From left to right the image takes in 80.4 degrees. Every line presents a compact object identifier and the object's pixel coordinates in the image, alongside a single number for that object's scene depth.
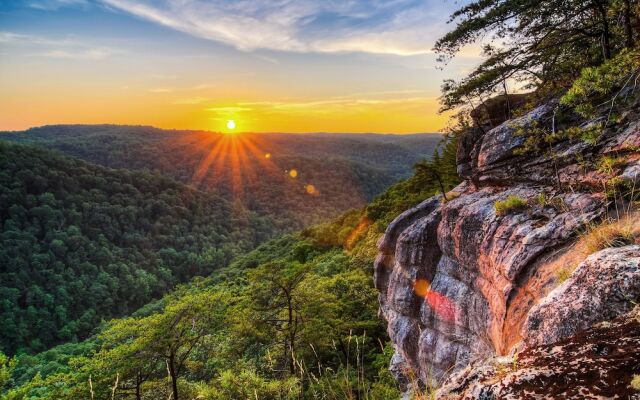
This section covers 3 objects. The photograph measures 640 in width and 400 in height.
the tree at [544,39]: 10.48
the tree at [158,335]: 14.21
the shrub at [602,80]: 7.00
